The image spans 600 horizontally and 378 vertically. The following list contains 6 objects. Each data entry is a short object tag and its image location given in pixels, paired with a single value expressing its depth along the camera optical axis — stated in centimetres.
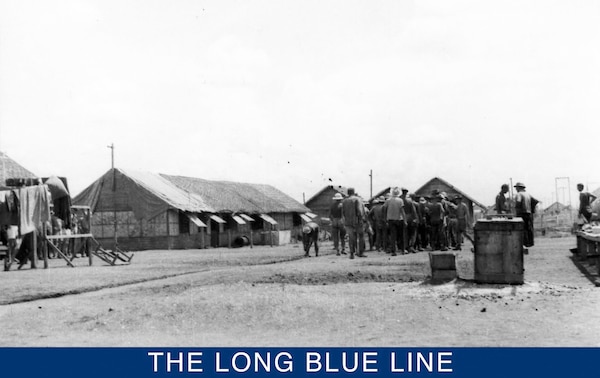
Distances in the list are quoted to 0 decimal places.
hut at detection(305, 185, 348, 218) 6103
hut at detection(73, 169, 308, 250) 3775
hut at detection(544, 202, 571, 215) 8086
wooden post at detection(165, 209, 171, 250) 3712
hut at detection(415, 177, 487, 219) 5546
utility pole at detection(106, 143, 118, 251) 3812
